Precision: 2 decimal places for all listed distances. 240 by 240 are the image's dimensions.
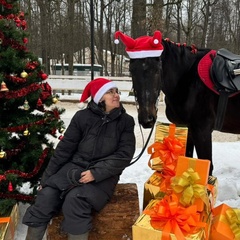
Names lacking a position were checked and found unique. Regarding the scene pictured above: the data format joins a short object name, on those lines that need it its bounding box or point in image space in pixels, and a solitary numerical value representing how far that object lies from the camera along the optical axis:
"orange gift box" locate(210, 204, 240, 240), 2.16
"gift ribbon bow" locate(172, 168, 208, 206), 2.06
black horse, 2.60
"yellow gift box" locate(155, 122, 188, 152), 2.77
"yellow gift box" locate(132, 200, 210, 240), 1.91
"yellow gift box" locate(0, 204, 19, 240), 2.29
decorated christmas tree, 2.57
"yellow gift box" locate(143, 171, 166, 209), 2.60
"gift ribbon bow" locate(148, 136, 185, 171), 2.70
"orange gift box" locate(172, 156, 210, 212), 2.09
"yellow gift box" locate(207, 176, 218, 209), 2.45
